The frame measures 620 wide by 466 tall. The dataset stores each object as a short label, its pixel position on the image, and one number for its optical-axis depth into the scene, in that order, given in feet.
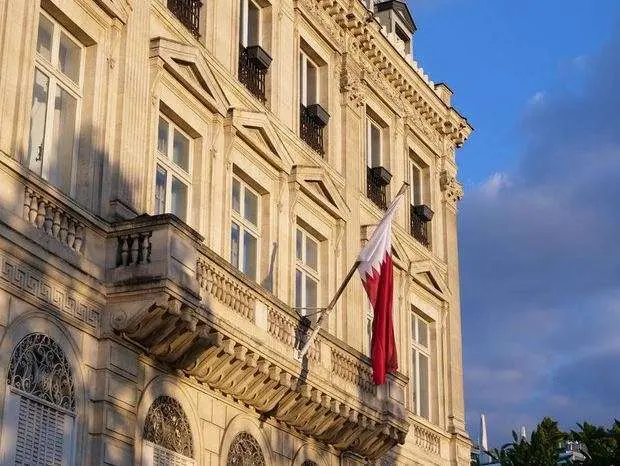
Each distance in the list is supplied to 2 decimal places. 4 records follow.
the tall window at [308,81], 95.81
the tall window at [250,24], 87.51
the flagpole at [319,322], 76.13
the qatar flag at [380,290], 81.46
